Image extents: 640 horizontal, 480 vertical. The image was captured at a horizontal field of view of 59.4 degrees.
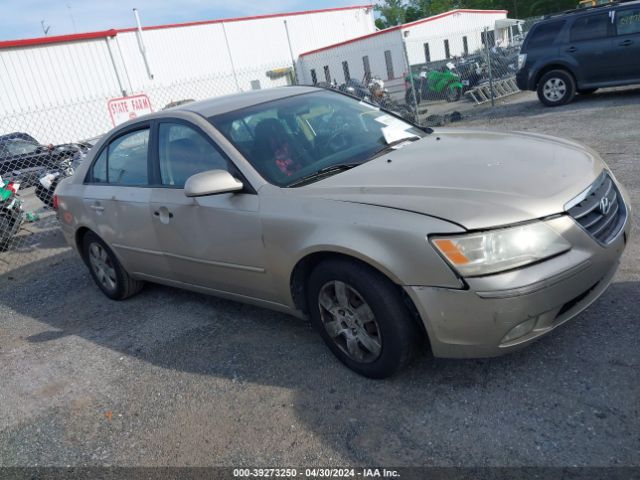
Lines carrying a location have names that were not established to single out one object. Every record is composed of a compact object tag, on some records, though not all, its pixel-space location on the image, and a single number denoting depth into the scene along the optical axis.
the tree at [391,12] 77.31
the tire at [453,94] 17.39
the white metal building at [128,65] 23.59
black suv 10.73
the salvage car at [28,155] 11.06
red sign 11.20
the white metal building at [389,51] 29.62
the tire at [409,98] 16.12
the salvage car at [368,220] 2.66
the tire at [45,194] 9.25
